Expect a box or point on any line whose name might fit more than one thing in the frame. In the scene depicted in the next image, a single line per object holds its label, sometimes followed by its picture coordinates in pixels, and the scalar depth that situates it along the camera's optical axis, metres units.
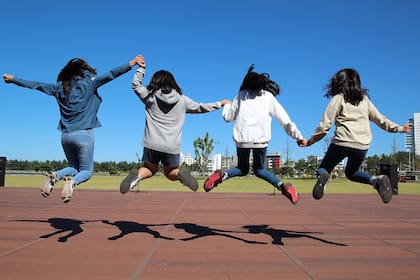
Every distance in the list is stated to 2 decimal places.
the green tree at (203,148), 60.56
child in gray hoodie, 4.50
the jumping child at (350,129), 4.47
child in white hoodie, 4.67
